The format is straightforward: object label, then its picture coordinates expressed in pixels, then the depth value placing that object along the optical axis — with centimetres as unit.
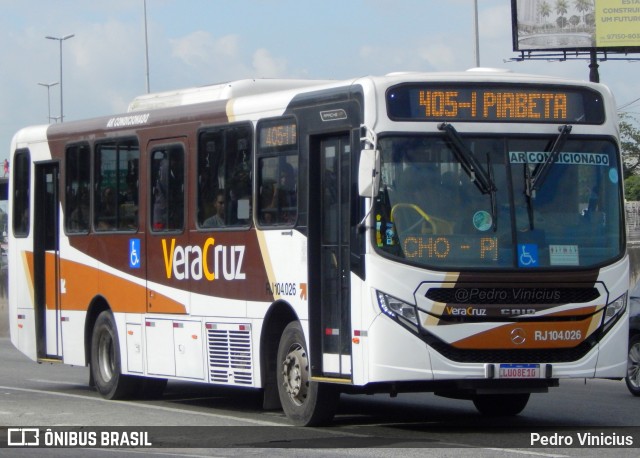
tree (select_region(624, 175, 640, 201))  5931
